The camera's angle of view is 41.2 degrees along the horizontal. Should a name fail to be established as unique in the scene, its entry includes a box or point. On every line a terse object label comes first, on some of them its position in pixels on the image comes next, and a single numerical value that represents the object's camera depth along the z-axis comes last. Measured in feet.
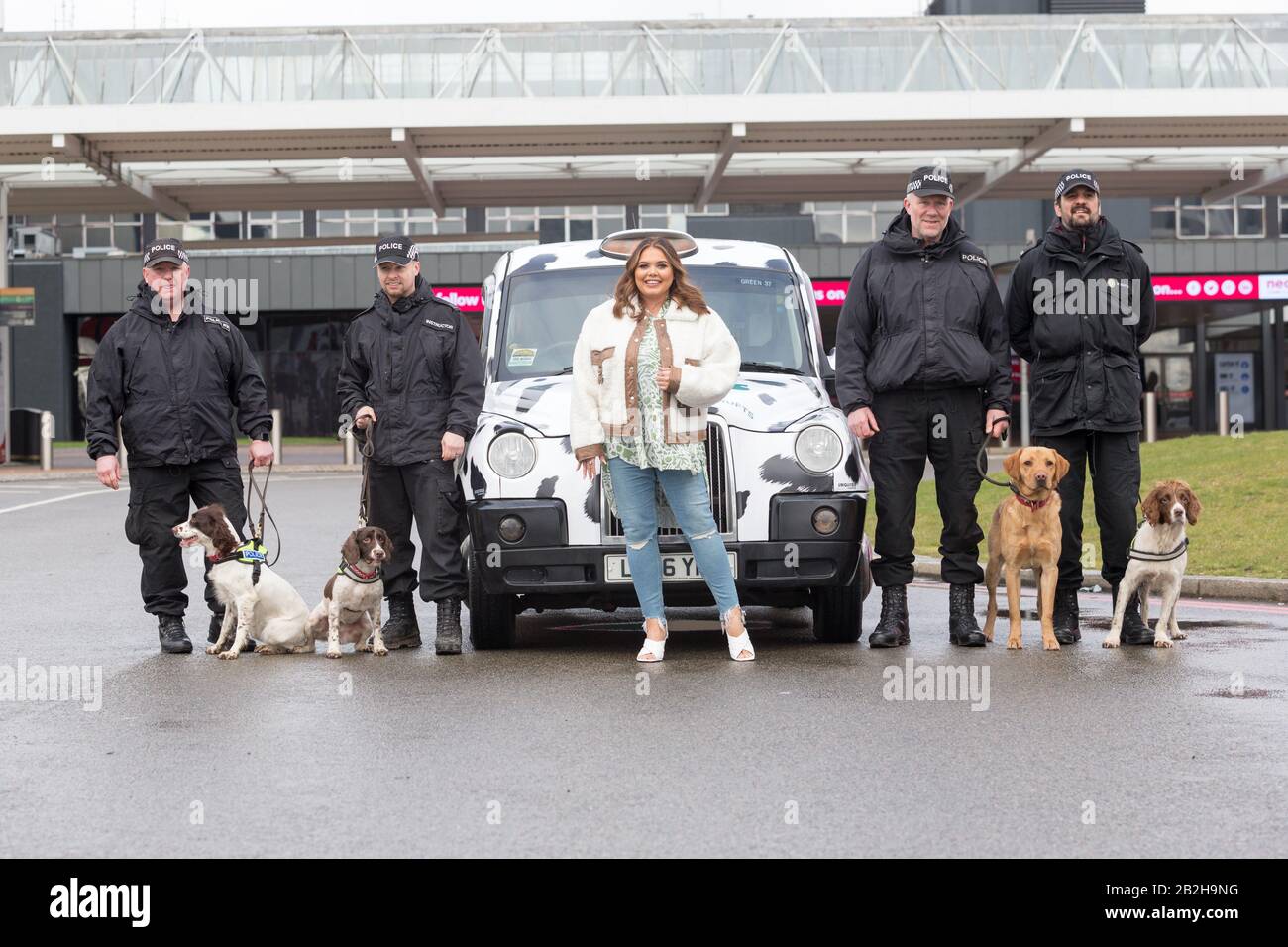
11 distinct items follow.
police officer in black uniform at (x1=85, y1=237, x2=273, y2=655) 28.86
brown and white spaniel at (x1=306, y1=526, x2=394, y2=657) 27.66
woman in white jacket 25.90
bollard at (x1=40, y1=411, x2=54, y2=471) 108.47
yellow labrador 27.63
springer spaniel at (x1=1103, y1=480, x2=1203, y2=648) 27.94
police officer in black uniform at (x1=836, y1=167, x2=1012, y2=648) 28.25
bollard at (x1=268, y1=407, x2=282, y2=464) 119.65
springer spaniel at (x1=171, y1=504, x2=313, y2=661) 28.09
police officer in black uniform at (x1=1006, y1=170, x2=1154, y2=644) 28.71
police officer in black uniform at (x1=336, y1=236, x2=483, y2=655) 28.53
